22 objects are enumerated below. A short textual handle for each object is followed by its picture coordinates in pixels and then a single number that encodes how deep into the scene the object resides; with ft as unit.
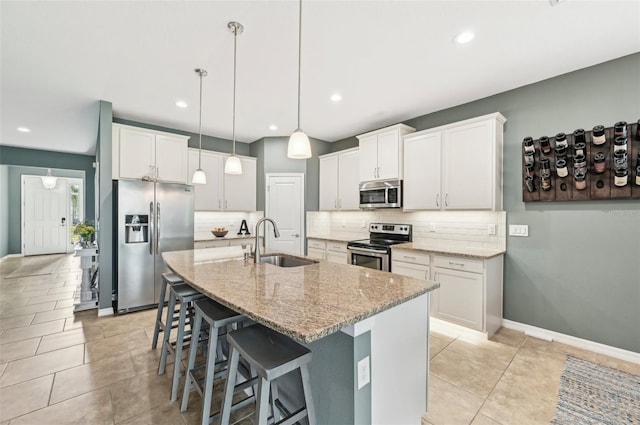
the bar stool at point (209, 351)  4.93
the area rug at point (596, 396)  5.79
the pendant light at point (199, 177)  9.59
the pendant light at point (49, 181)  23.31
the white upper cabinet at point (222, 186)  15.33
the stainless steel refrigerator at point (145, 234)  11.68
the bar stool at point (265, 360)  3.81
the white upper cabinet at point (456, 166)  10.03
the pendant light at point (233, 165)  8.61
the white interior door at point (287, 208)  16.53
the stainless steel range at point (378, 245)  11.91
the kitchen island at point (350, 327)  3.67
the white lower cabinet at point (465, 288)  9.32
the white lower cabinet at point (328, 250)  14.12
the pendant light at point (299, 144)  6.16
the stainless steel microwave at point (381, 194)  12.68
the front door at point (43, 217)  24.35
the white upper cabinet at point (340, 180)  15.16
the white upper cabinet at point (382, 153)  12.71
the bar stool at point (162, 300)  7.86
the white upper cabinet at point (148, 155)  12.18
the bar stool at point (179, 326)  6.37
